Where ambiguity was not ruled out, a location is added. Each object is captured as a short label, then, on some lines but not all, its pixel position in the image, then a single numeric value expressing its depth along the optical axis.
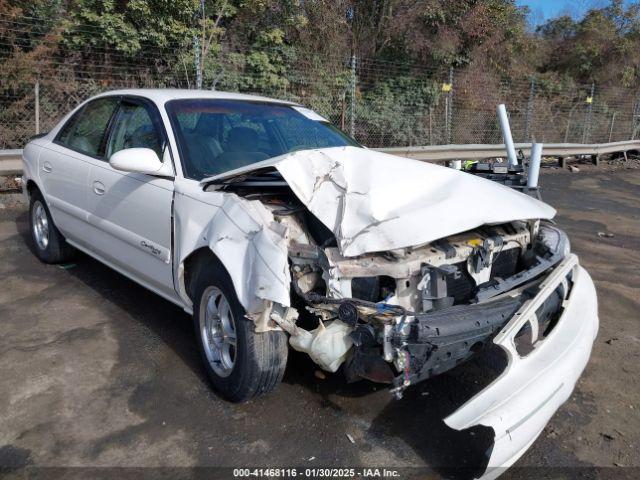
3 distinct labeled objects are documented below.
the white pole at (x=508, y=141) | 4.39
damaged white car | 2.37
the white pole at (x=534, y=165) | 3.83
